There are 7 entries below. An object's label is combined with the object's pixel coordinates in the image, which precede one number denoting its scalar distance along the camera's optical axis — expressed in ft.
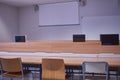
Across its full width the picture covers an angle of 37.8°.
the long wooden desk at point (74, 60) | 8.43
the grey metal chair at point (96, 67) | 8.05
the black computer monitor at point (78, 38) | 15.85
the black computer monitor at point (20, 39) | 17.34
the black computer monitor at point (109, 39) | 12.94
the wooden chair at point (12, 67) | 9.20
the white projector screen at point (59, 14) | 23.50
